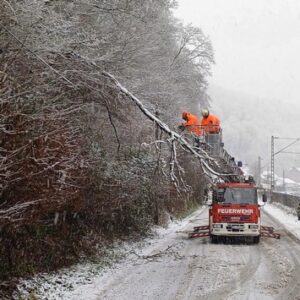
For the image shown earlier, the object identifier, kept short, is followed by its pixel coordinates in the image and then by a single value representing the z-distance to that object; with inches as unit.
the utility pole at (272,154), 2513.8
